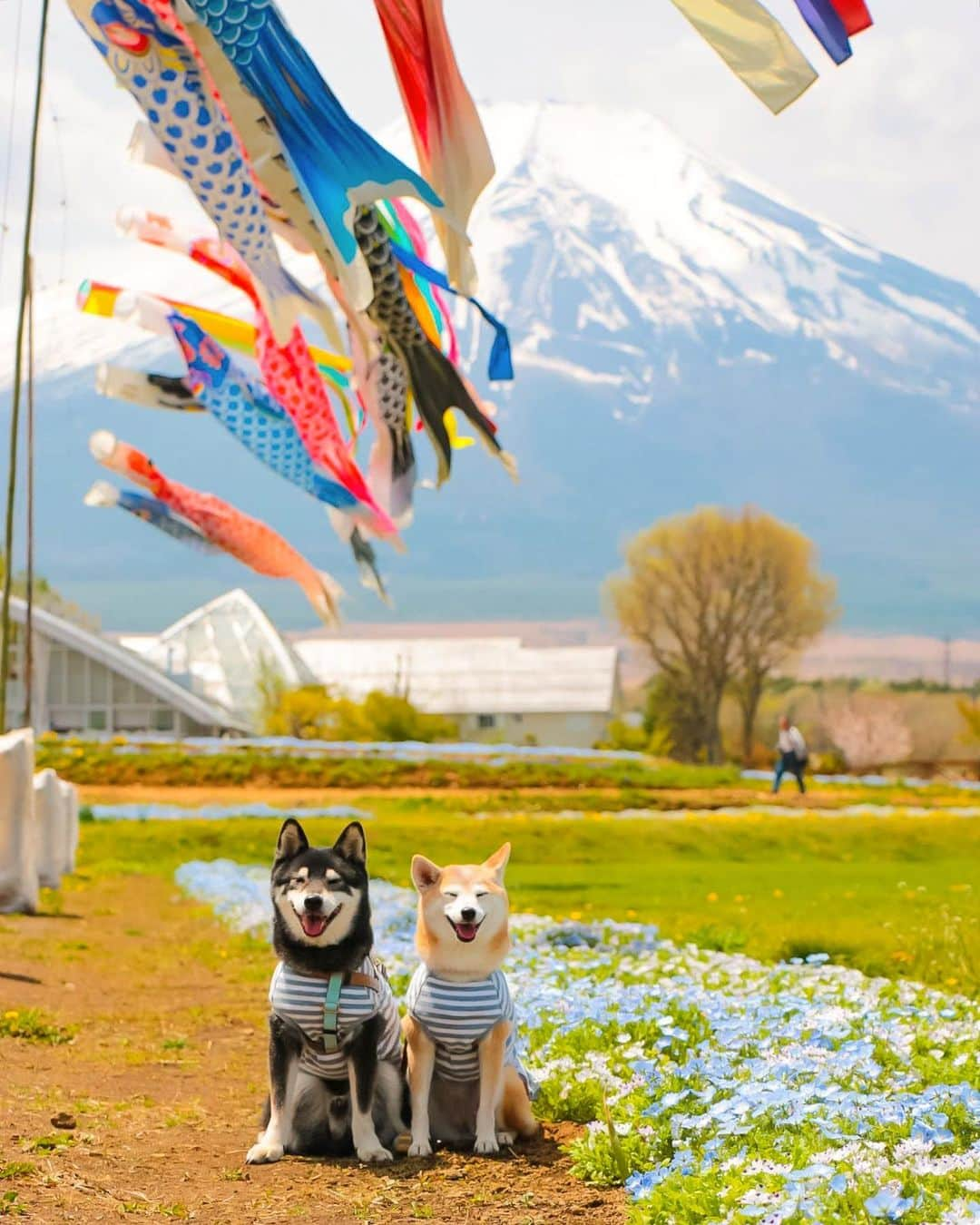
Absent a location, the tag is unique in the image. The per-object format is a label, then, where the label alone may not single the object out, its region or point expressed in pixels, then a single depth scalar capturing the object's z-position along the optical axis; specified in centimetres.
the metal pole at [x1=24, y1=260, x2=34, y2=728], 1343
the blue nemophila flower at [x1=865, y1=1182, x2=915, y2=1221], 388
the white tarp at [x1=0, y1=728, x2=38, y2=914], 1080
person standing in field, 2620
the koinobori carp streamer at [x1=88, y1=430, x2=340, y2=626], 1705
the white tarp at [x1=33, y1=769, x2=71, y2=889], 1400
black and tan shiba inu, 531
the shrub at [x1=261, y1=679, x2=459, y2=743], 4344
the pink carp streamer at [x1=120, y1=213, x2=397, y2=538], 1550
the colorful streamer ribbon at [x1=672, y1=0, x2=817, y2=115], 736
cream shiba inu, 530
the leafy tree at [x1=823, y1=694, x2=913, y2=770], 6419
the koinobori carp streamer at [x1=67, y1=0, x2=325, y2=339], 1148
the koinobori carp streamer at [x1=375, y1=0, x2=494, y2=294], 967
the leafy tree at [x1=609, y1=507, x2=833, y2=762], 5638
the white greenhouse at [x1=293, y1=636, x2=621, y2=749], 6775
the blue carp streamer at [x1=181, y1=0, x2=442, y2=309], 984
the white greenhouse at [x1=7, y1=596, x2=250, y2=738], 4962
